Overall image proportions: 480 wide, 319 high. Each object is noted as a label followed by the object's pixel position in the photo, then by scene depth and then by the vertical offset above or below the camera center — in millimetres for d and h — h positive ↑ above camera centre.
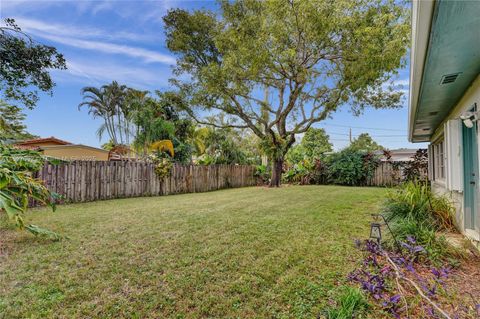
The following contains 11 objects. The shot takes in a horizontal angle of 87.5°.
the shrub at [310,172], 15960 -360
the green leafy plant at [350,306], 2164 -1264
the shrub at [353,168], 14820 -100
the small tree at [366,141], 32550 +3416
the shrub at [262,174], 16188 -482
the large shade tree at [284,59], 9430 +4591
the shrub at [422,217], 3586 -947
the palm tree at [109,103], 23094 +5991
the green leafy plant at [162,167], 10402 -8
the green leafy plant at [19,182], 3309 -237
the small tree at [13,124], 5638 +2279
